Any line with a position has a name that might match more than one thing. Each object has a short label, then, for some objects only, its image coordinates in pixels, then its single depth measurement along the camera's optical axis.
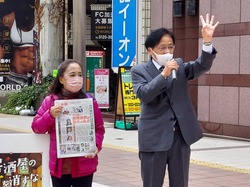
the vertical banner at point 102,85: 17.44
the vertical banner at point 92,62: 20.62
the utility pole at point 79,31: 13.20
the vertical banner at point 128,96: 14.59
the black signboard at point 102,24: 19.47
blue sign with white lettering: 14.71
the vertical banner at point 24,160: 4.50
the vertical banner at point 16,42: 26.17
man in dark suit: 4.30
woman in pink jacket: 4.38
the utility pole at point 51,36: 22.08
